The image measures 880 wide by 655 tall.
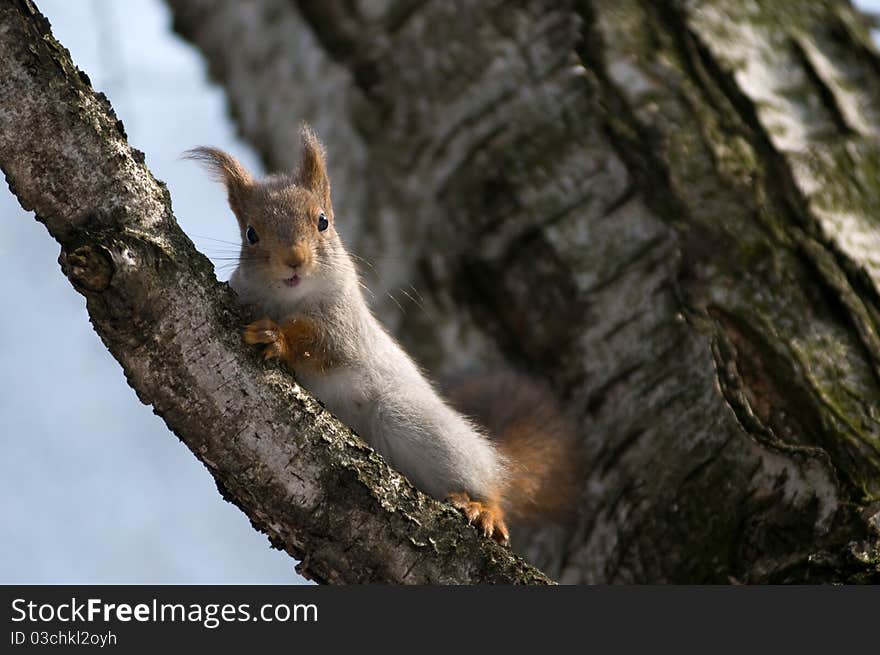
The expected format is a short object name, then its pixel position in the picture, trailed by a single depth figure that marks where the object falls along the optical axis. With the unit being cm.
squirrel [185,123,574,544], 514
